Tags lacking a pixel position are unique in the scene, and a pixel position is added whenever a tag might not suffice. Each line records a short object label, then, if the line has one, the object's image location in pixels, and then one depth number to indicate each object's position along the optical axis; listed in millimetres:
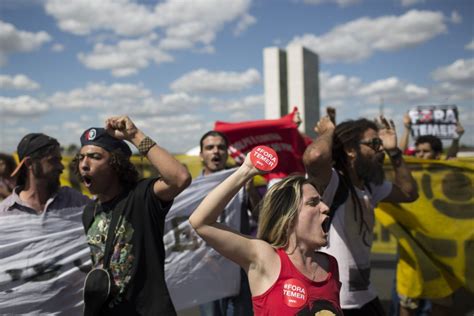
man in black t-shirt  2549
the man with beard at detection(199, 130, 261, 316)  4219
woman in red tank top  2076
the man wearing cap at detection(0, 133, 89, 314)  3090
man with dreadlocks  3023
